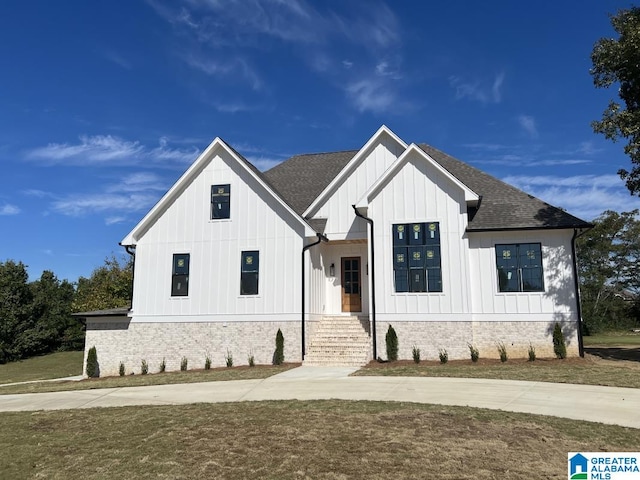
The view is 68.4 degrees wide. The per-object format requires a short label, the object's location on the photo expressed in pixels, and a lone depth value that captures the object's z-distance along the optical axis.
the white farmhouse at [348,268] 15.92
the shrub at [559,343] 15.12
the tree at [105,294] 35.09
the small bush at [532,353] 15.16
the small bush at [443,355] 15.34
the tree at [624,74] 14.93
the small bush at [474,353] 15.26
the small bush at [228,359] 17.14
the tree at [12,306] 32.16
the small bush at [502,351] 15.31
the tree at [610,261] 40.59
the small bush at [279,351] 16.72
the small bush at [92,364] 18.29
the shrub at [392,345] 15.84
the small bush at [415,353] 15.57
